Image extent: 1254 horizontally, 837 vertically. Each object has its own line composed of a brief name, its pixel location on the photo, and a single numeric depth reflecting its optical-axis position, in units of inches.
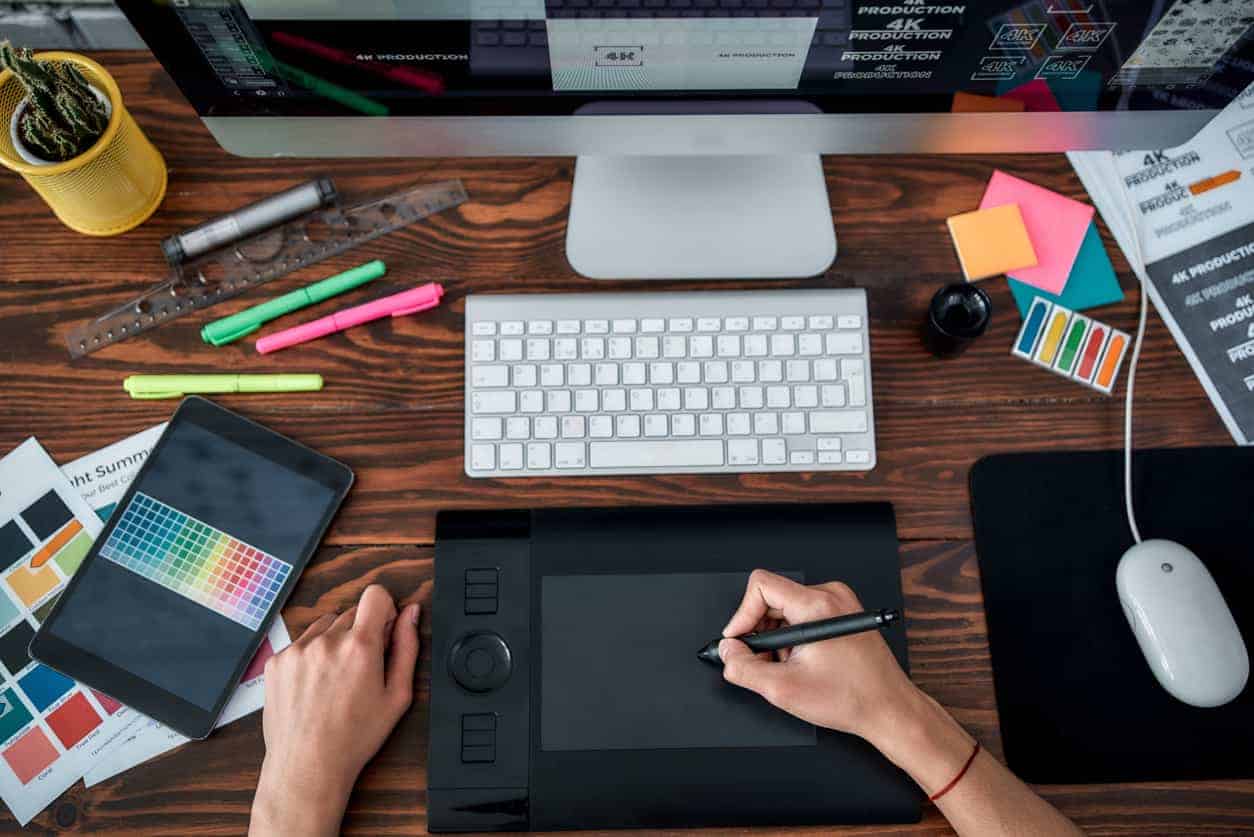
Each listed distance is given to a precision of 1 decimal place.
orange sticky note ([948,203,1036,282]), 33.6
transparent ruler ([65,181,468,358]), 32.8
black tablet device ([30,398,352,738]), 29.2
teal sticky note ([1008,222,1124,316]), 33.4
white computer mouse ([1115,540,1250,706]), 28.8
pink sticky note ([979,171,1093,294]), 33.5
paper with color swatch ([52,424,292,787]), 29.3
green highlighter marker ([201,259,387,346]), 32.3
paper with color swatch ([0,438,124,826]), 29.2
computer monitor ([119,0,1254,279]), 24.8
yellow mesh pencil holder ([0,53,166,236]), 29.8
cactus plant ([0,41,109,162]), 28.4
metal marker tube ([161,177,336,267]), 33.1
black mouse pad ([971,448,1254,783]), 29.6
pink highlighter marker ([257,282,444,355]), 32.5
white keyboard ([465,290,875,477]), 31.0
